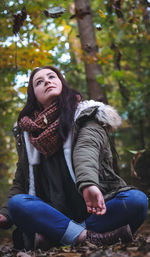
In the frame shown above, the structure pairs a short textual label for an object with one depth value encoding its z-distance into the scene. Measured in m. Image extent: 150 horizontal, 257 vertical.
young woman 2.40
